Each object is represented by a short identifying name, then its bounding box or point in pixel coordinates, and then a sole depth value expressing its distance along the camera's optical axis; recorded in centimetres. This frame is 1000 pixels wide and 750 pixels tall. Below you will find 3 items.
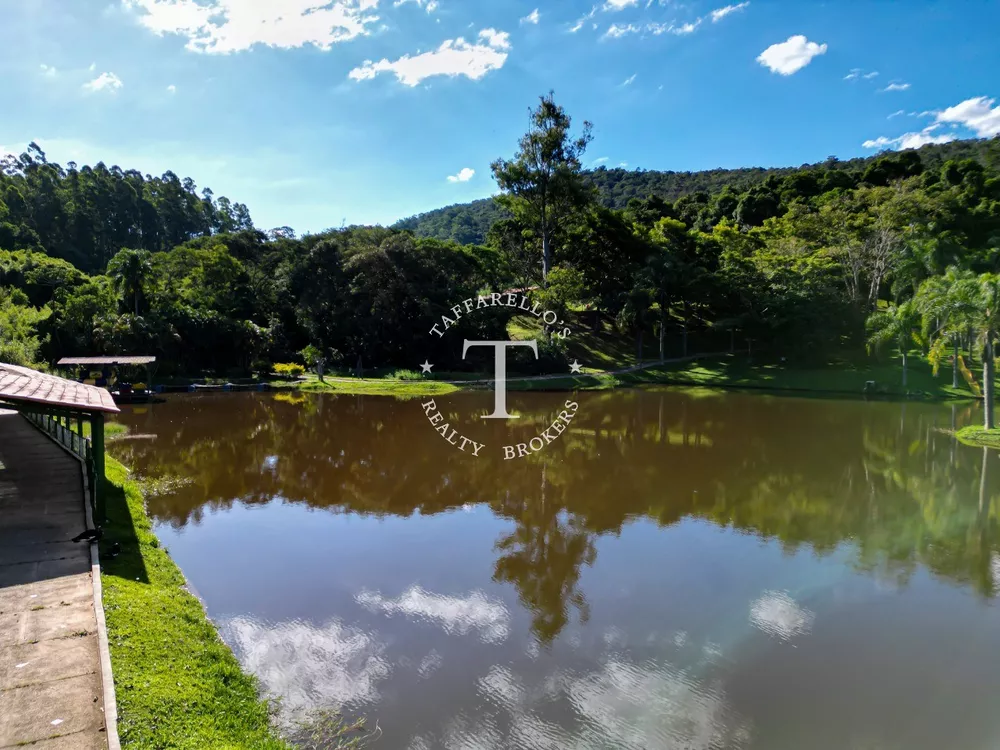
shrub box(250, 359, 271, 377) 3117
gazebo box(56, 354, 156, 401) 2289
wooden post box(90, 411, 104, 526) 821
